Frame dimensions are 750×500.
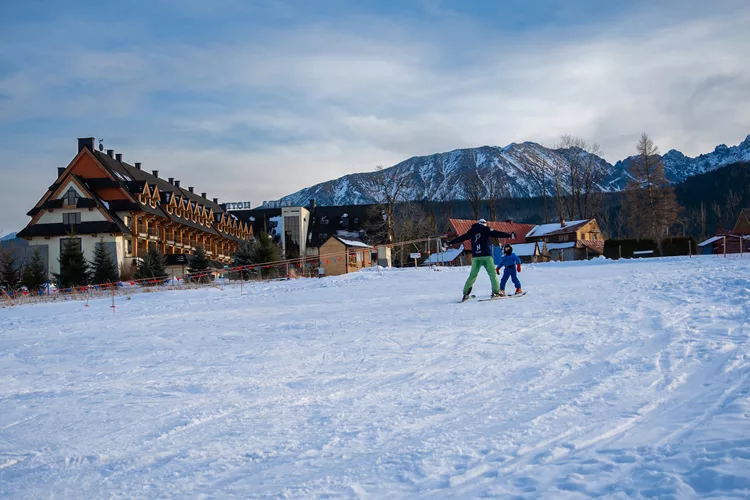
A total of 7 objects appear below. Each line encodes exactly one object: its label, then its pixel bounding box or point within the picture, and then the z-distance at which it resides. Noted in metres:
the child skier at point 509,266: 16.58
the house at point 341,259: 49.12
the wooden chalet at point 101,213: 53.62
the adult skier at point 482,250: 15.55
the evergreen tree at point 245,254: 41.69
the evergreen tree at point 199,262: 41.98
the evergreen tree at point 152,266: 39.62
